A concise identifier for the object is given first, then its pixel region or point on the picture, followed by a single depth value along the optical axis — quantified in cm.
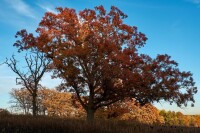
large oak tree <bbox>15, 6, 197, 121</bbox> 2006
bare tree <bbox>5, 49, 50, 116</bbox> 2532
